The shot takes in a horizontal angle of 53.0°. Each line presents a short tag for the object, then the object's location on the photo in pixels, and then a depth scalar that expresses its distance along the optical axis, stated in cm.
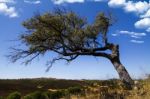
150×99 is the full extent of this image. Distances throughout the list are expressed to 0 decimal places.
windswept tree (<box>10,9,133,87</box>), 1422
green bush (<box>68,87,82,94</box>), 1343
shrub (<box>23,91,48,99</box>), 1268
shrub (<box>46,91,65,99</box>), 1348
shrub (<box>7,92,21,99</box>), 1274
